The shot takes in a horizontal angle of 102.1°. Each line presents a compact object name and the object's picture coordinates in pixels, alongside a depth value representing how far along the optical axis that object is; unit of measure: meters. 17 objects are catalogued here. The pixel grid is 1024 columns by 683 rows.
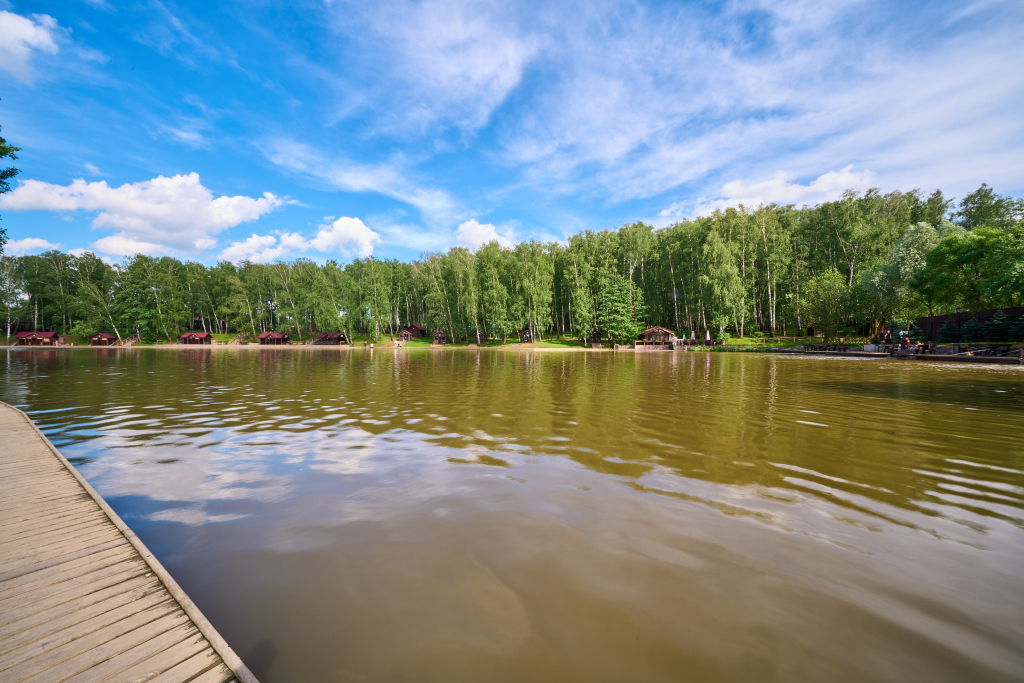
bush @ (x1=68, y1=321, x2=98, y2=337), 80.84
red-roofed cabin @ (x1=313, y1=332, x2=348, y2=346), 80.81
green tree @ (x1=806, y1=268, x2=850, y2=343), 51.47
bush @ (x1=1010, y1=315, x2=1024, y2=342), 34.78
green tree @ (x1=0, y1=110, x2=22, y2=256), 21.03
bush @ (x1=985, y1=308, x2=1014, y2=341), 36.31
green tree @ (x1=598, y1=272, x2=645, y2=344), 65.19
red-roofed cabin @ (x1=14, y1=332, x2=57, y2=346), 79.76
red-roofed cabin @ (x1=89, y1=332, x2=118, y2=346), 79.81
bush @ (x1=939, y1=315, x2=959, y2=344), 41.47
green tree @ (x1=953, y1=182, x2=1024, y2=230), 58.67
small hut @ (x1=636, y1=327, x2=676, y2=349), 63.28
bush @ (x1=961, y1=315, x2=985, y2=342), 38.62
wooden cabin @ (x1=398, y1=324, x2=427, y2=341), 82.50
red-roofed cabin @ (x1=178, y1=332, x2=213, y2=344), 84.50
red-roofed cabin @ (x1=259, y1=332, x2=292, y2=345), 81.56
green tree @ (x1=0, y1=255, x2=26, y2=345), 81.62
